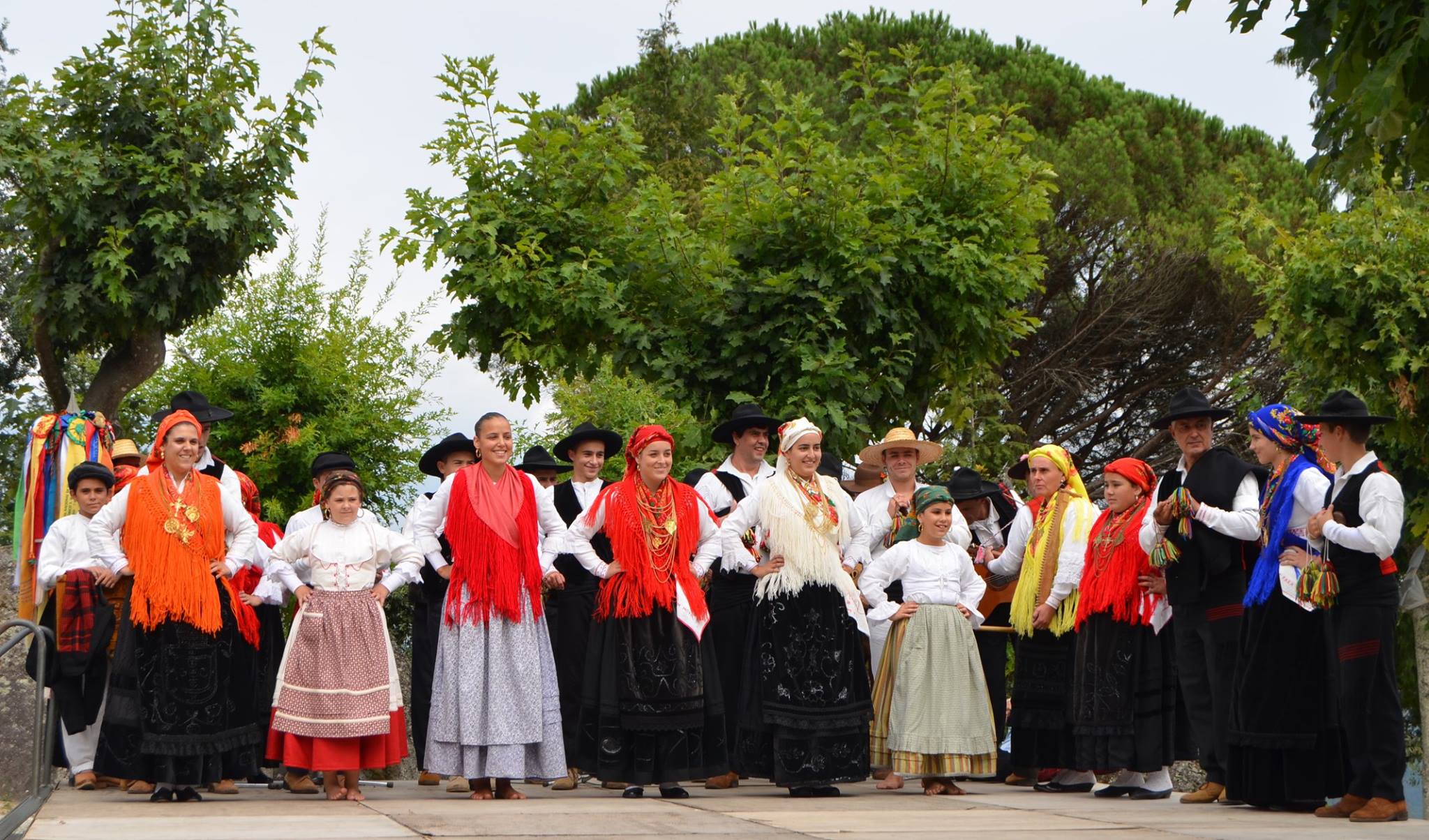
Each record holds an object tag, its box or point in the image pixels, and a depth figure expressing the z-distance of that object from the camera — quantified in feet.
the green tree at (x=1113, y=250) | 80.48
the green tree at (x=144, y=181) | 37.86
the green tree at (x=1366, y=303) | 42.32
